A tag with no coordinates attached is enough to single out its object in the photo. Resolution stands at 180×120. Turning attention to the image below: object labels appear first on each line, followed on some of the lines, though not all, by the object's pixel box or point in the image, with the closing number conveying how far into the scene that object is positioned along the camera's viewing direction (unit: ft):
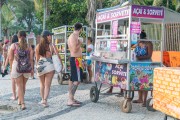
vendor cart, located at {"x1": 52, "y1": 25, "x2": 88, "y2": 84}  40.66
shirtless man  27.22
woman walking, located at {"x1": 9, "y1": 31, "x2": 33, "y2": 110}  26.30
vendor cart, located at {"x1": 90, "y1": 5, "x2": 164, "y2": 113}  24.79
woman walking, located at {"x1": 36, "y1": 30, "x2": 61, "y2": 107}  26.55
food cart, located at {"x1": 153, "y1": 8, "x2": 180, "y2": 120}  15.49
